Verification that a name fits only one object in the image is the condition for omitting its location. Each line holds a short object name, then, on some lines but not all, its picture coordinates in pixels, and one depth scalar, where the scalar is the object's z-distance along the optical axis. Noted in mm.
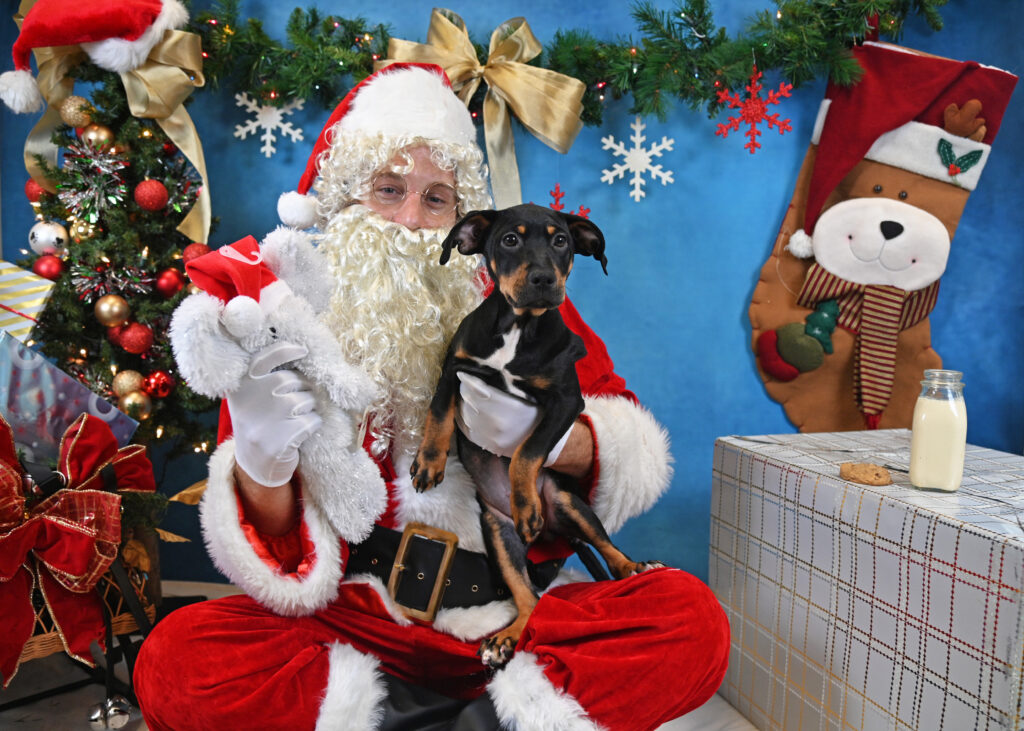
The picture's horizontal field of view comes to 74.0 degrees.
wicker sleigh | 1710
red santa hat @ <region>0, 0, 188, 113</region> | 1971
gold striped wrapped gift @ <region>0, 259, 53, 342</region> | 1904
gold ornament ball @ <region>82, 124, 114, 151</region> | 2074
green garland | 2248
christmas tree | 2066
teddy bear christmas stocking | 2314
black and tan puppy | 1305
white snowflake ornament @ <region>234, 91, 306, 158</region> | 2451
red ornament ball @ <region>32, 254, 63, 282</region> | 2041
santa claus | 1238
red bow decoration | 1620
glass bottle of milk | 1438
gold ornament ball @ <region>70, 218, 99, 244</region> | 2078
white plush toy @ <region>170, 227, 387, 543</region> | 1066
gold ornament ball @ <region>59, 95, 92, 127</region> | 2072
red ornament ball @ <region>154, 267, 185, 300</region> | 2121
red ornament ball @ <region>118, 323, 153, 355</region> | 2078
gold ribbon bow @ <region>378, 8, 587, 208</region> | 2277
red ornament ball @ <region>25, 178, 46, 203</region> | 2156
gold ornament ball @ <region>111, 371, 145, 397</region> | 2086
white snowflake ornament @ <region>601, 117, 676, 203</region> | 2484
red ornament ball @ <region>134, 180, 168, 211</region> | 2084
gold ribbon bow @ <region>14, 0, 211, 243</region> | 2086
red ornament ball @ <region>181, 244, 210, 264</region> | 2133
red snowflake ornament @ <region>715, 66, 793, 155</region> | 2385
